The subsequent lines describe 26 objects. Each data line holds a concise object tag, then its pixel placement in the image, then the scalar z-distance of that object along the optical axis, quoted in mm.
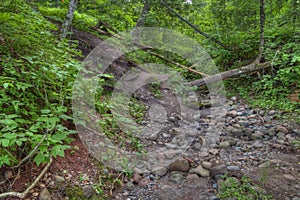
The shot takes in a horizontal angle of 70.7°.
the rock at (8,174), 1740
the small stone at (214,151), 3171
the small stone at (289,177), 2432
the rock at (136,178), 2545
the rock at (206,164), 2795
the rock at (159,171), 2754
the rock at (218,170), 2648
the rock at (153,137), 3666
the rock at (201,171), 2672
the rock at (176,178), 2621
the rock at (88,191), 2061
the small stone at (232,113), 4672
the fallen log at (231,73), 5652
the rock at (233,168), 2717
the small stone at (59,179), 1999
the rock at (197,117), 4674
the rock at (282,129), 3584
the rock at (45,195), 1795
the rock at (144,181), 2531
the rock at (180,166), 2816
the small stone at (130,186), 2419
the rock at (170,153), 3084
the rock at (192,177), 2627
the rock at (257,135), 3608
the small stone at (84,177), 2194
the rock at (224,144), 3406
